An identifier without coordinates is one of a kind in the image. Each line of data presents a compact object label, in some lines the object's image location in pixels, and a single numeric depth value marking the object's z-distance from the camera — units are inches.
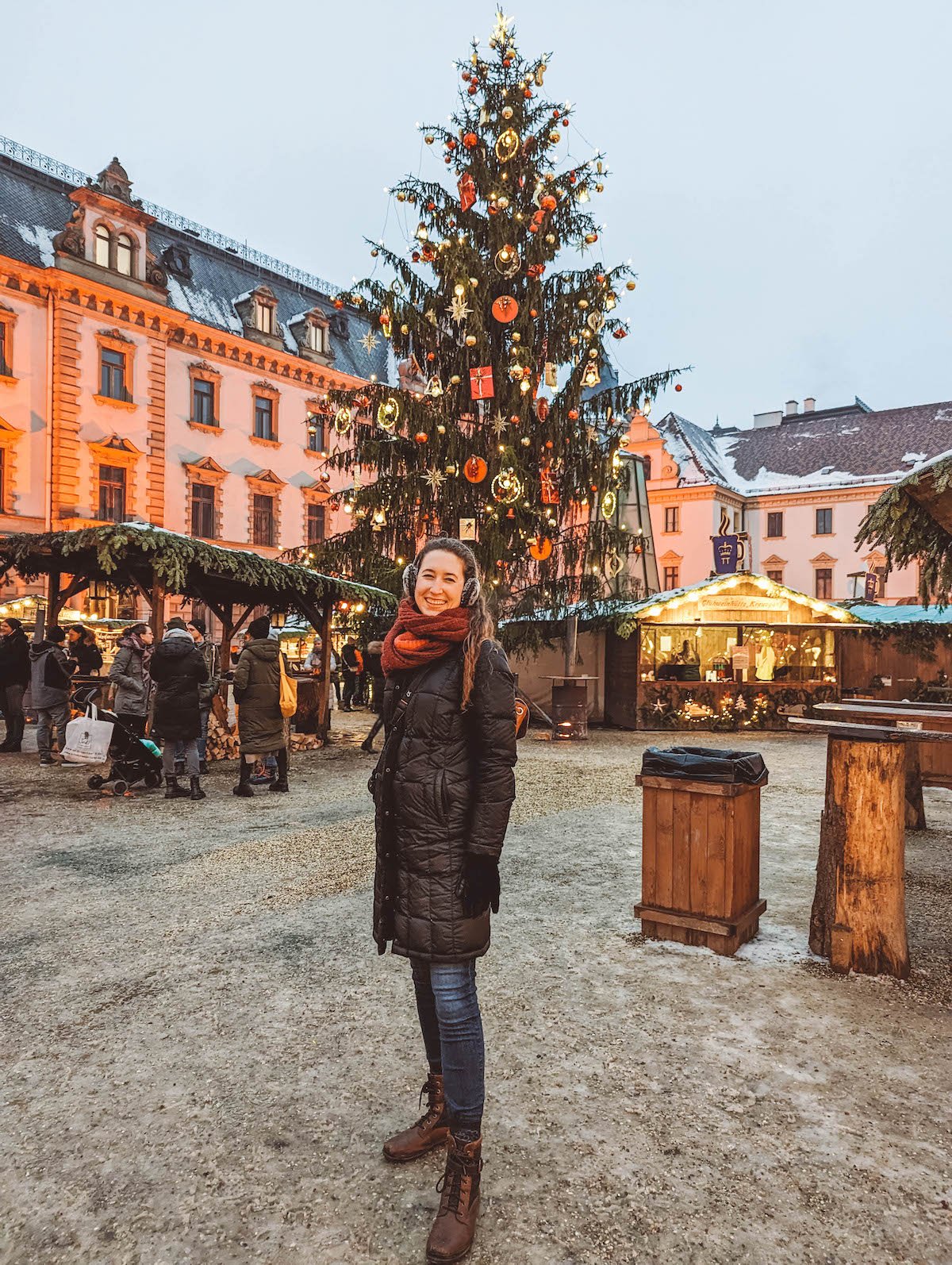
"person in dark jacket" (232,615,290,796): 358.0
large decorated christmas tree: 566.3
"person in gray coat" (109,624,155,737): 419.5
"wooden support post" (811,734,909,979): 168.7
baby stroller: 382.6
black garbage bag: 188.1
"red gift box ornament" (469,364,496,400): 536.1
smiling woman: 100.8
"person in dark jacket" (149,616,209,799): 366.3
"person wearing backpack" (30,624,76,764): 485.4
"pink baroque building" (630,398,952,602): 1711.4
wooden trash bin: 184.4
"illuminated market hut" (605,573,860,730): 713.6
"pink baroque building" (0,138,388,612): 999.6
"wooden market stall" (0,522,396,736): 436.1
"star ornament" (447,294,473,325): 533.3
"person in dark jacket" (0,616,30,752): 518.9
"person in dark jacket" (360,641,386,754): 510.3
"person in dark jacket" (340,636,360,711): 759.7
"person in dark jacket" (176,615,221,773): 389.7
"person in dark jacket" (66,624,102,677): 545.3
